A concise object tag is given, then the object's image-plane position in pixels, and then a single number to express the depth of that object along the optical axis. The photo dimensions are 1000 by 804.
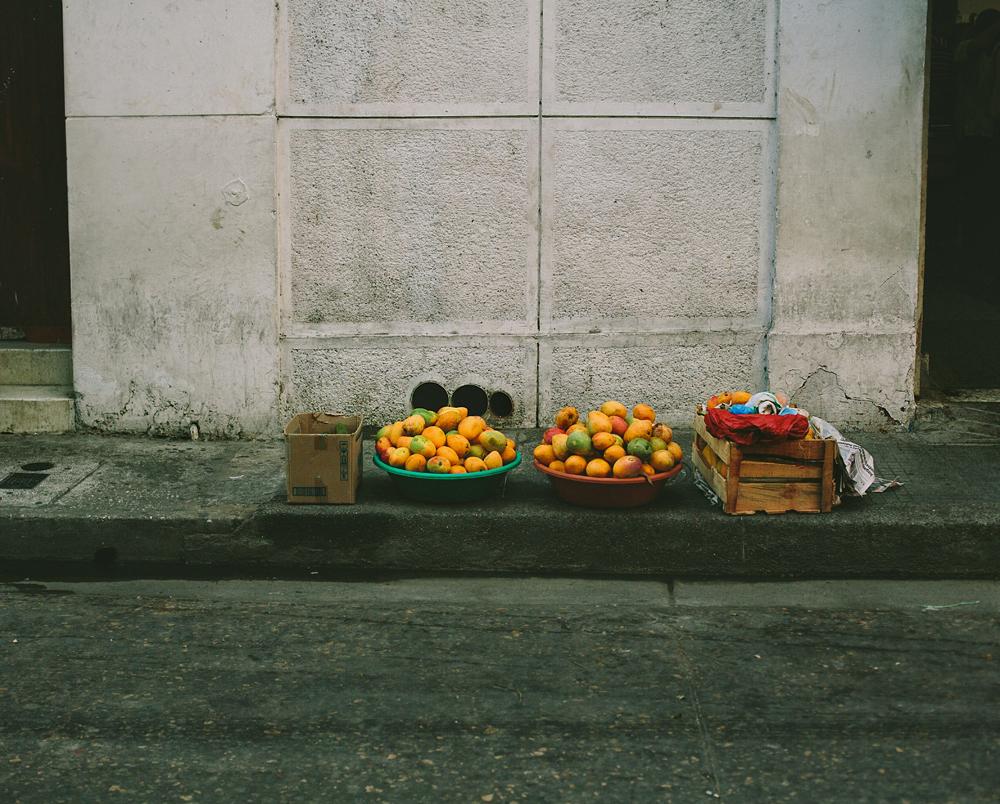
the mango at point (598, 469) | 4.72
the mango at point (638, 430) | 4.85
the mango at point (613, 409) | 5.09
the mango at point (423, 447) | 4.87
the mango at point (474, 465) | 4.87
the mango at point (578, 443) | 4.77
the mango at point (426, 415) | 5.14
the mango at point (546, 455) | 4.88
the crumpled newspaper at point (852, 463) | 4.87
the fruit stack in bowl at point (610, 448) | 4.73
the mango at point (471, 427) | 5.04
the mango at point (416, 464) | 4.84
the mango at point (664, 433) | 4.96
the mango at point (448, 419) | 5.10
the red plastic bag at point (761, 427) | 4.58
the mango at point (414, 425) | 5.03
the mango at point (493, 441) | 4.99
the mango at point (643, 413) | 5.13
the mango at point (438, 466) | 4.79
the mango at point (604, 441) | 4.79
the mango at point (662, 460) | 4.76
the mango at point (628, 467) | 4.67
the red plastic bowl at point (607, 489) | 4.71
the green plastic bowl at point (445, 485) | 4.79
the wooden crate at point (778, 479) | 4.73
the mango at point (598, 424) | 4.83
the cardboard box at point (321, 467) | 4.83
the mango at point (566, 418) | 5.14
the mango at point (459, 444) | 4.97
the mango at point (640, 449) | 4.72
